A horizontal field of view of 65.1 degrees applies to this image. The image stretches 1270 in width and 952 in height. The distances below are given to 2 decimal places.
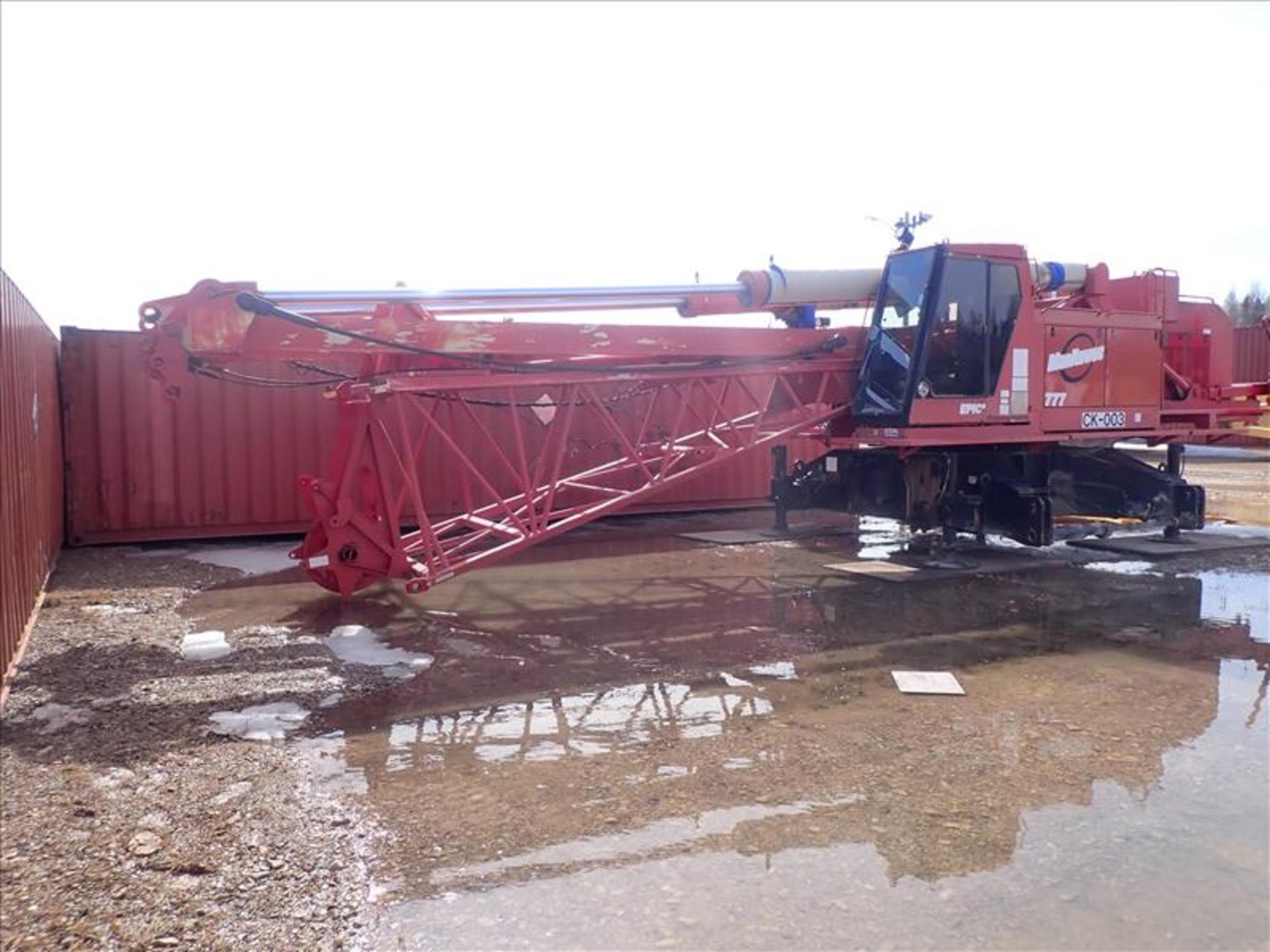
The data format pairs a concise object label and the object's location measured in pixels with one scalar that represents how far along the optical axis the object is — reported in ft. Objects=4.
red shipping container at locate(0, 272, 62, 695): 19.93
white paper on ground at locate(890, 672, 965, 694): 19.98
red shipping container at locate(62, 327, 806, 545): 36.63
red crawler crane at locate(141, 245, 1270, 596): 25.07
